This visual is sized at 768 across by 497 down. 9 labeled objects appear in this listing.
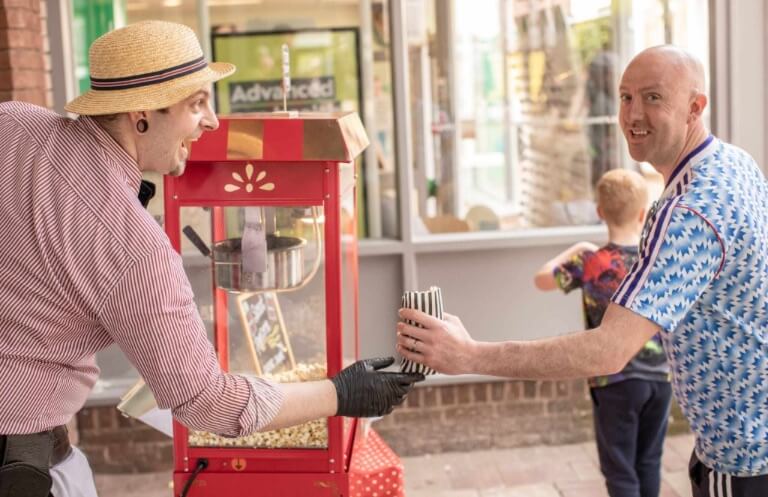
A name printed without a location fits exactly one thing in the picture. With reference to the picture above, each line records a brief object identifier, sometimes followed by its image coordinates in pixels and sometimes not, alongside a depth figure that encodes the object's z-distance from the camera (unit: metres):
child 4.00
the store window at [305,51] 5.43
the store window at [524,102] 5.64
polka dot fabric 3.25
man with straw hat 2.23
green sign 5.47
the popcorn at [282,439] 3.07
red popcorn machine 2.90
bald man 2.45
